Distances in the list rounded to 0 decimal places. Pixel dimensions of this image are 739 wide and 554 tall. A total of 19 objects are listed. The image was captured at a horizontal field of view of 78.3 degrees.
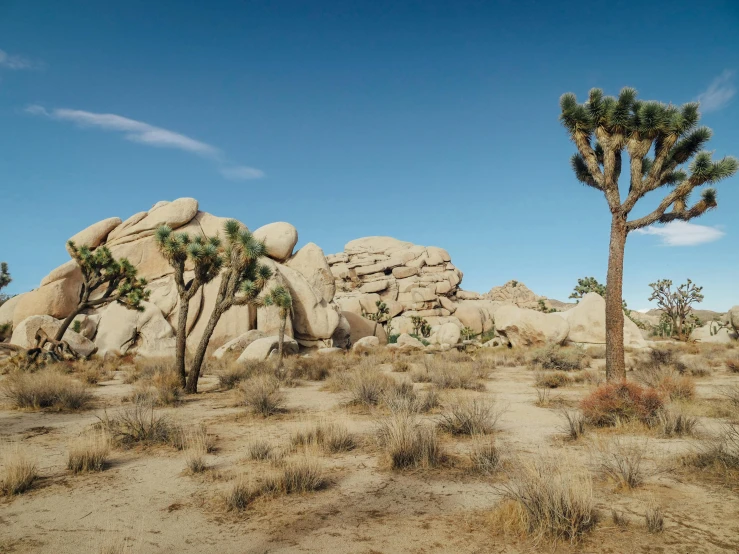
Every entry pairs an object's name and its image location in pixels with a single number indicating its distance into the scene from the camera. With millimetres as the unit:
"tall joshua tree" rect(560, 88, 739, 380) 12188
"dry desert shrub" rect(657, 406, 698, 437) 7238
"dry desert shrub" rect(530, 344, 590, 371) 19016
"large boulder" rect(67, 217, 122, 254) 33812
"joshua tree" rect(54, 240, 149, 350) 22906
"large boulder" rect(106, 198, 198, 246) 34000
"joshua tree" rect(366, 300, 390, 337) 49188
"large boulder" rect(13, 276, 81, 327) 30609
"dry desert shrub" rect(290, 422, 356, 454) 6875
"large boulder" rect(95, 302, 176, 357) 28594
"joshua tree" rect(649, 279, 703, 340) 39750
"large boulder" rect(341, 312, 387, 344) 41250
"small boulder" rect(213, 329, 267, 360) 26625
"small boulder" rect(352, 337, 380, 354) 31062
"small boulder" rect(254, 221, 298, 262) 36094
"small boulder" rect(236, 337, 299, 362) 23078
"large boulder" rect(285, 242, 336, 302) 36831
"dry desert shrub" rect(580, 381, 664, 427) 8070
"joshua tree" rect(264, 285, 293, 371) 23109
